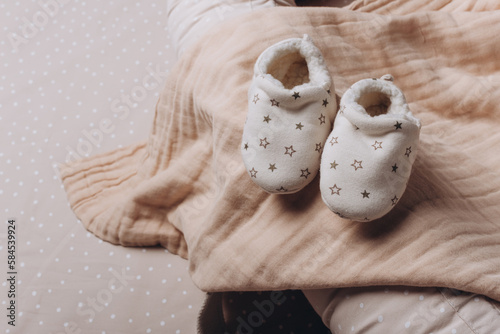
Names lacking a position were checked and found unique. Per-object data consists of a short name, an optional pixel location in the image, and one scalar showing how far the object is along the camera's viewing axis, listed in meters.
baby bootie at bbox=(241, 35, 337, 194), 0.58
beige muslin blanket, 0.60
